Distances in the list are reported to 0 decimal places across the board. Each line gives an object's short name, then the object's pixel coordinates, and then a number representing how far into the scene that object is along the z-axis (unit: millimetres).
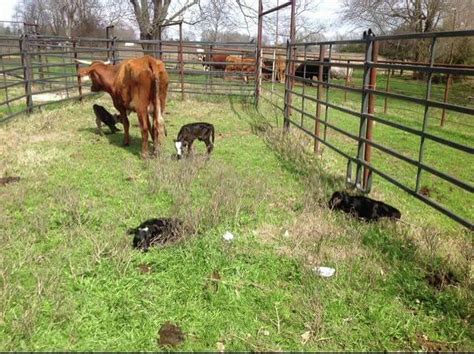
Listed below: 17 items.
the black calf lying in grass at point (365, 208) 4082
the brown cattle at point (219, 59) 22131
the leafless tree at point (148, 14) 22703
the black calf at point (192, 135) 6068
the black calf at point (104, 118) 7715
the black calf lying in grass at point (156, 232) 3502
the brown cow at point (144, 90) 6156
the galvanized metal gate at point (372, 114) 3479
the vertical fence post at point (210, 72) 13230
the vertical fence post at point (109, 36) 12361
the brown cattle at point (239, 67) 17444
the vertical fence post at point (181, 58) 12289
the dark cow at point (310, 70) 20947
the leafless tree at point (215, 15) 23748
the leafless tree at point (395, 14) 27312
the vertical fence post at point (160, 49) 13751
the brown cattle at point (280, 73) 18859
